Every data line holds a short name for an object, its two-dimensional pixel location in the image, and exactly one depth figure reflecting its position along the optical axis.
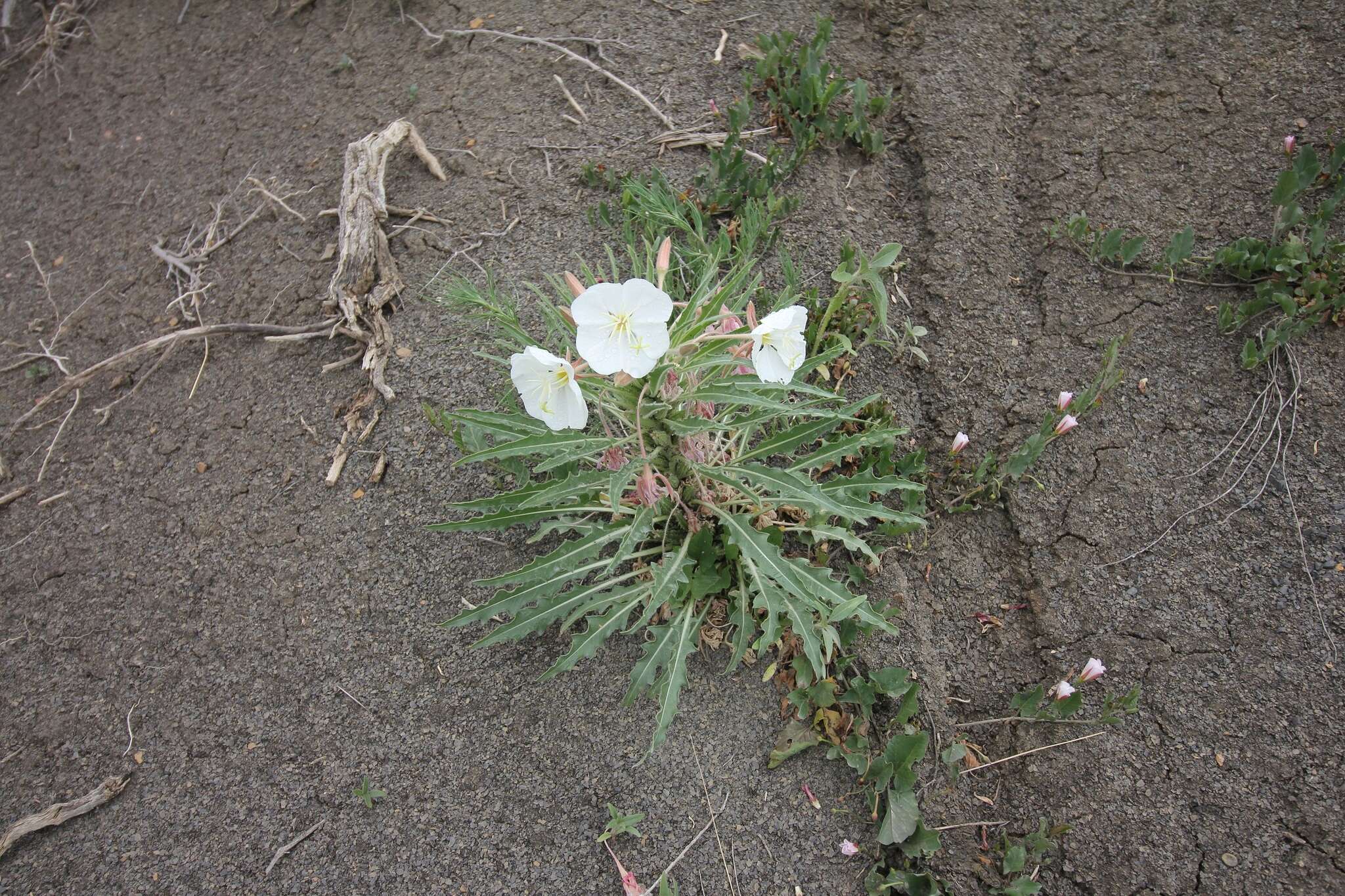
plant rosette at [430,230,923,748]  0.78
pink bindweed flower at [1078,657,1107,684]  0.91
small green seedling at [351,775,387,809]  0.92
